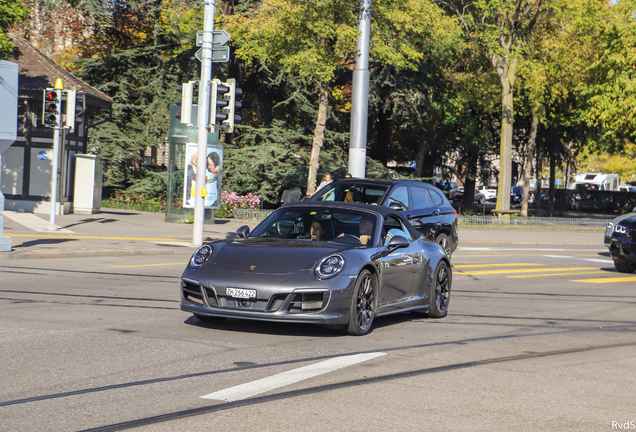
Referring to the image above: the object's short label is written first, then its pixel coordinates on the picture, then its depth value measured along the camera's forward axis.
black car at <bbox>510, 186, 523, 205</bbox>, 75.78
